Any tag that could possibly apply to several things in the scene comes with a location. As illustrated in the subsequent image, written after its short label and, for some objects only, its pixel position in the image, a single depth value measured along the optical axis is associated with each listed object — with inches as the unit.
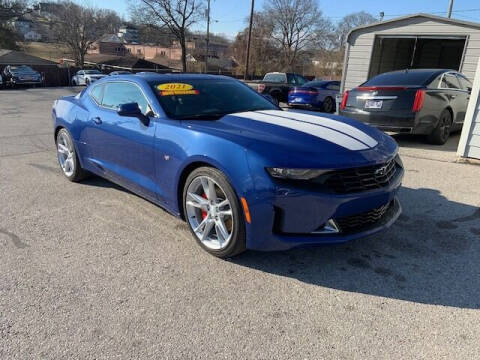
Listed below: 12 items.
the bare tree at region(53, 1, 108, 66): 2257.6
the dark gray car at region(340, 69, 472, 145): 272.2
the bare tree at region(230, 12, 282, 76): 2197.3
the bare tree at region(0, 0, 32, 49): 1786.4
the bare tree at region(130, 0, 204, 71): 1948.7
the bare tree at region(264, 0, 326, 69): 2432.3
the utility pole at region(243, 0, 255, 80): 1424.1
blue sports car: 103.3
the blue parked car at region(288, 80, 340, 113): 528.7
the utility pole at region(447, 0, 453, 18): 1010.1
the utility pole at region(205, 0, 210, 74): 1768.0
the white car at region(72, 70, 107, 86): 1222.9
